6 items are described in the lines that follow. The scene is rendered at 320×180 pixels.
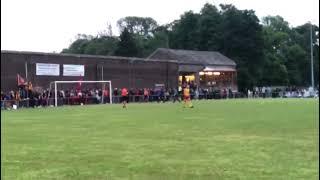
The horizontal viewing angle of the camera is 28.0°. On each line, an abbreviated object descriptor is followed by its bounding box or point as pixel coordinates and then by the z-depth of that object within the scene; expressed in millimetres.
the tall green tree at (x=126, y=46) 112688
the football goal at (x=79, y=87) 61456
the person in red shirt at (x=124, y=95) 46453
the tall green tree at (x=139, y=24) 148212
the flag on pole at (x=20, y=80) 58878
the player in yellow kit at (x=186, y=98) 43369
